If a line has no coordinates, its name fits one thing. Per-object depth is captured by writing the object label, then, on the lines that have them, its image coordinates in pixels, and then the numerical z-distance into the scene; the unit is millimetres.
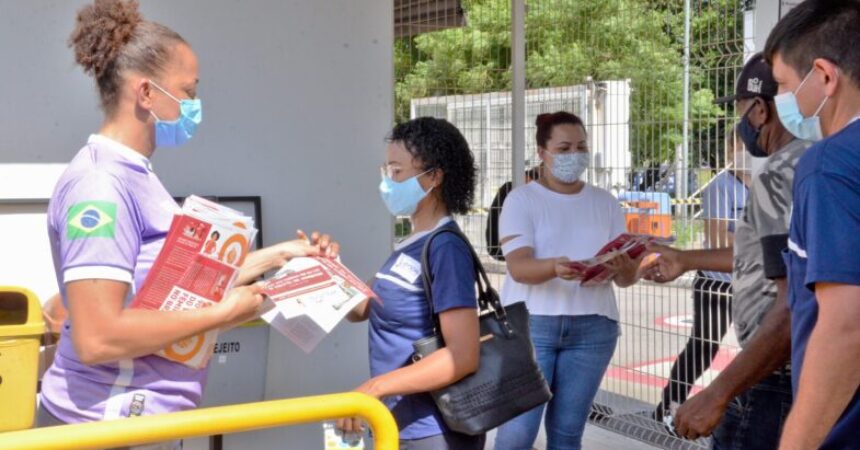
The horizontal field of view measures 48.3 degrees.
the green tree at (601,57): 5051
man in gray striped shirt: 2557
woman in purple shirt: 2143
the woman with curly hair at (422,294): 2711
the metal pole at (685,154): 5066
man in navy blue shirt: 1843
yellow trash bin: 2166
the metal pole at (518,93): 5332
